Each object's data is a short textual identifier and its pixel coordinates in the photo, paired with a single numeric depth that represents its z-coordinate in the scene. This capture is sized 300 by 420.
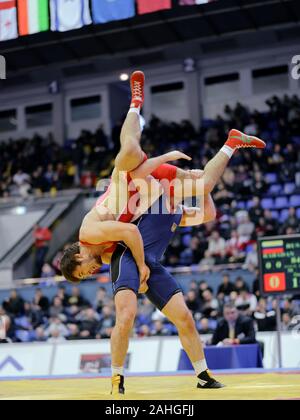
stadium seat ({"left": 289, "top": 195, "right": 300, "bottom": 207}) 18.43
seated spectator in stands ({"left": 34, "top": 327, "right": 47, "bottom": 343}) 14.89
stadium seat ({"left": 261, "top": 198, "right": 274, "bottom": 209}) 18.62
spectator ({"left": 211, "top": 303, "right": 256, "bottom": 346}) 11.35
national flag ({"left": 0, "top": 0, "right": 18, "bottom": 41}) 19.69
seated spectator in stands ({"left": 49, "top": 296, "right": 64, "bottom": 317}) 15.78
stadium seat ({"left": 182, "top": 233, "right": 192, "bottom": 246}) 18.69
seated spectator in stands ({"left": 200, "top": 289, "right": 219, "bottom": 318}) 13.92
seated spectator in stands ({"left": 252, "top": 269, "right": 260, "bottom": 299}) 13.77
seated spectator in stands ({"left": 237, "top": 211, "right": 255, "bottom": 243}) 16.97
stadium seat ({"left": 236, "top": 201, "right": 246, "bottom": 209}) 18.67
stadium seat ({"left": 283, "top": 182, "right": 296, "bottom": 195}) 19.00
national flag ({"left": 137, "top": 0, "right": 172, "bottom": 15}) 19.03
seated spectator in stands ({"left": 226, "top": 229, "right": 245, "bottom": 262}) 16.27
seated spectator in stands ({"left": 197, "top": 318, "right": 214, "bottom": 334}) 13.19
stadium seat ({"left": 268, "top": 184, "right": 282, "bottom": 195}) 19.11
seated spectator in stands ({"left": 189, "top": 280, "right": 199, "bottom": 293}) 14.67
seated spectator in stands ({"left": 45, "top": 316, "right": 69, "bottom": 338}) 14.69
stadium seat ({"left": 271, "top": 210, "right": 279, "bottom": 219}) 17.94
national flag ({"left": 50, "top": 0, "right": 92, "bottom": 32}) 19.48
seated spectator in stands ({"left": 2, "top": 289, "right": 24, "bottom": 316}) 16.47
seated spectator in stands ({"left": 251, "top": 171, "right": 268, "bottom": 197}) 19.00
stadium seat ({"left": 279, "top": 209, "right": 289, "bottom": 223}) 17.75
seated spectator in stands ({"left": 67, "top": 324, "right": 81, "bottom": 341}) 14.39
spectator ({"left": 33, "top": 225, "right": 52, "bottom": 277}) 20.61
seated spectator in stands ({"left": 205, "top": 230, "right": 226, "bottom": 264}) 16.81
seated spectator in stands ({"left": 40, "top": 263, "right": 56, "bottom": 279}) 19.22
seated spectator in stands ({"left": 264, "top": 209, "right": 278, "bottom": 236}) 16.53
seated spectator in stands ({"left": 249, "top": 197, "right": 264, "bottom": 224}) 17.40
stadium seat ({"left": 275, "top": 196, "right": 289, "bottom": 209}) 18.44
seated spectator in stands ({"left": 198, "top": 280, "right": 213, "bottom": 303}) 14.54
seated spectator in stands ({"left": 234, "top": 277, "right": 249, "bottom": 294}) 14.31
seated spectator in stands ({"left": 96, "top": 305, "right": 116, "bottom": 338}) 14.07
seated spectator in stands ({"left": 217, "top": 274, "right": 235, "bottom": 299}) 14.53
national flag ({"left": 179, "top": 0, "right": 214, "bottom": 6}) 18.60
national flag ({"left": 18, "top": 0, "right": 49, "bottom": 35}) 19.66
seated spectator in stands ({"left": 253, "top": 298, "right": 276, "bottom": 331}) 12.74
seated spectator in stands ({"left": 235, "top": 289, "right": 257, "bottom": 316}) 13.43
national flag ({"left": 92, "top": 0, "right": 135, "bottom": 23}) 19.53
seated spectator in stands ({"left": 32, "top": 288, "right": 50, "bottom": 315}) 16.28
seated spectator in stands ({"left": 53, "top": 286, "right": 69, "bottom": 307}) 16.21
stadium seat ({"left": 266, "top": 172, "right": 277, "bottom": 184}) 19.41
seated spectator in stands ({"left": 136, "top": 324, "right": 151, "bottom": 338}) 13.96
